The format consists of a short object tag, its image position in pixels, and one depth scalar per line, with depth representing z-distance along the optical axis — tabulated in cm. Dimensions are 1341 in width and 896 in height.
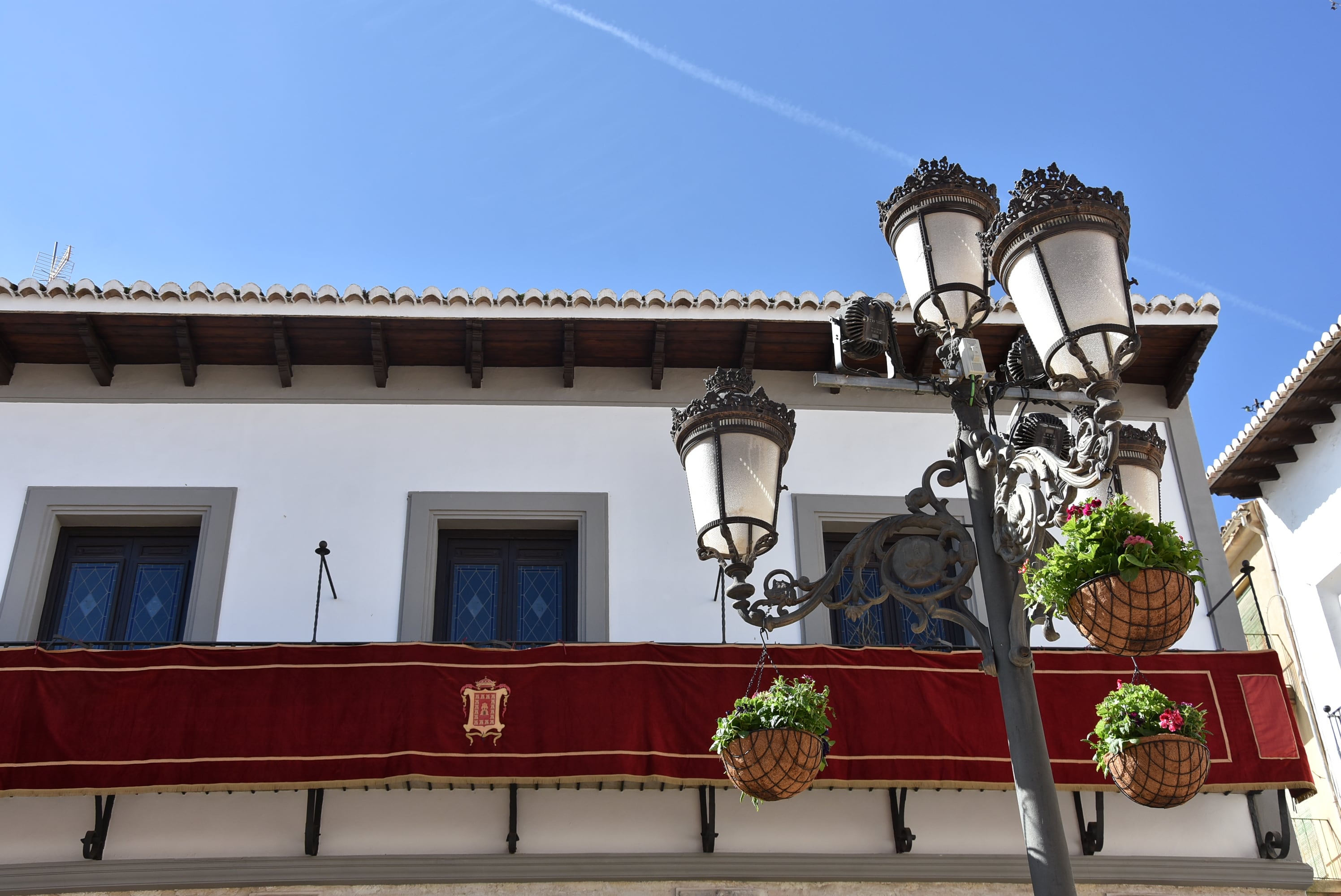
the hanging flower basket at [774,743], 505
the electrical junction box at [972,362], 435
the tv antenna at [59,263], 1377
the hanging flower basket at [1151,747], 554
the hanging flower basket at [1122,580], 357
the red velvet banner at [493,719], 692
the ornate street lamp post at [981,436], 374
